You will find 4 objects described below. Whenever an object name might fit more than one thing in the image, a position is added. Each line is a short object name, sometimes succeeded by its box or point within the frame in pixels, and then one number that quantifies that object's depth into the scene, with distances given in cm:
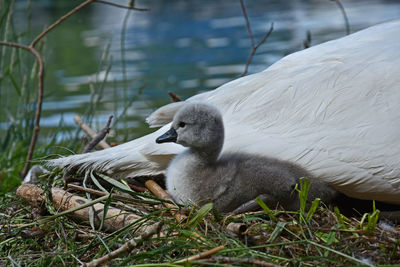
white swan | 509
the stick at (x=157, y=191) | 552
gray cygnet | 525
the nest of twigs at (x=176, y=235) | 438
